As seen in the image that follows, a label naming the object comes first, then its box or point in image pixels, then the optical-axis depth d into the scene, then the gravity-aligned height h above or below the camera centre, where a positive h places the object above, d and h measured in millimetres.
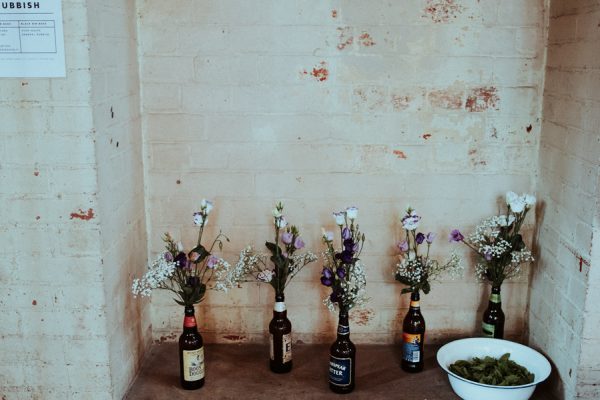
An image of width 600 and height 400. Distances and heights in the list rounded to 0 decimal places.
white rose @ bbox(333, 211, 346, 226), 2417 -525
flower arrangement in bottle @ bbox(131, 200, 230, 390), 2336 -766
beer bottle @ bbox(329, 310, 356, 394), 2350 -1017
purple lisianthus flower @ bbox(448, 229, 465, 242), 2529 -614
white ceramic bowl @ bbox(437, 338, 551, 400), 2232 -1055
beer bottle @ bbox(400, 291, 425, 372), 2502 -997
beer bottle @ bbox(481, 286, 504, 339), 2578 -948
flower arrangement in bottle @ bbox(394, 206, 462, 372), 2496 -802
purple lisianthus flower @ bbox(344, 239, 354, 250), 2330 -597
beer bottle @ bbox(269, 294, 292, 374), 2486 -1006
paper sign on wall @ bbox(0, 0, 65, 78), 1978 +106
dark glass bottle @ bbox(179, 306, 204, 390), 2367 -1015
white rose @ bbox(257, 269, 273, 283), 2475 -756
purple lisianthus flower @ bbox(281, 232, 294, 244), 2514 -622
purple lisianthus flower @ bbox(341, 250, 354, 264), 2326 -639
